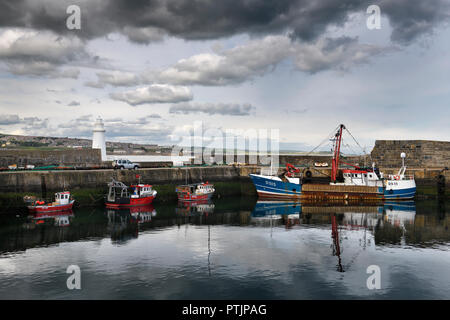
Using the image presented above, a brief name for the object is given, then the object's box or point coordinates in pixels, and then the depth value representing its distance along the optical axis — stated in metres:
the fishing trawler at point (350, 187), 44.00
